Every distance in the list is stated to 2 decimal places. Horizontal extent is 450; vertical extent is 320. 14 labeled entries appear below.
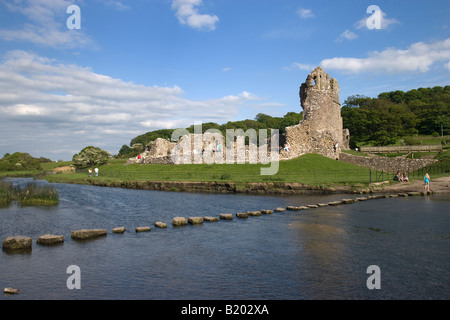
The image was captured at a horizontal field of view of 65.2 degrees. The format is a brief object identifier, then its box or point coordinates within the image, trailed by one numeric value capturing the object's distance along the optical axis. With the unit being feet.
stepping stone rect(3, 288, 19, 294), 25.58
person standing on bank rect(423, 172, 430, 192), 79.99
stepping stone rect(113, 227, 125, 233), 45.89
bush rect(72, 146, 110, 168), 198.59
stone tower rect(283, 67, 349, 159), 138.21
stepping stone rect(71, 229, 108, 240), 42.88
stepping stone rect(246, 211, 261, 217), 58.08
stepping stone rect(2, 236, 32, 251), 37.72
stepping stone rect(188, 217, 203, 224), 51.60
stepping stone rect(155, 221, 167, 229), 48.98
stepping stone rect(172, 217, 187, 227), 50.27
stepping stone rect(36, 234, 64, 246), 40.09
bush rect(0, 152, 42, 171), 213.05
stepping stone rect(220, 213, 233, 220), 54.95
